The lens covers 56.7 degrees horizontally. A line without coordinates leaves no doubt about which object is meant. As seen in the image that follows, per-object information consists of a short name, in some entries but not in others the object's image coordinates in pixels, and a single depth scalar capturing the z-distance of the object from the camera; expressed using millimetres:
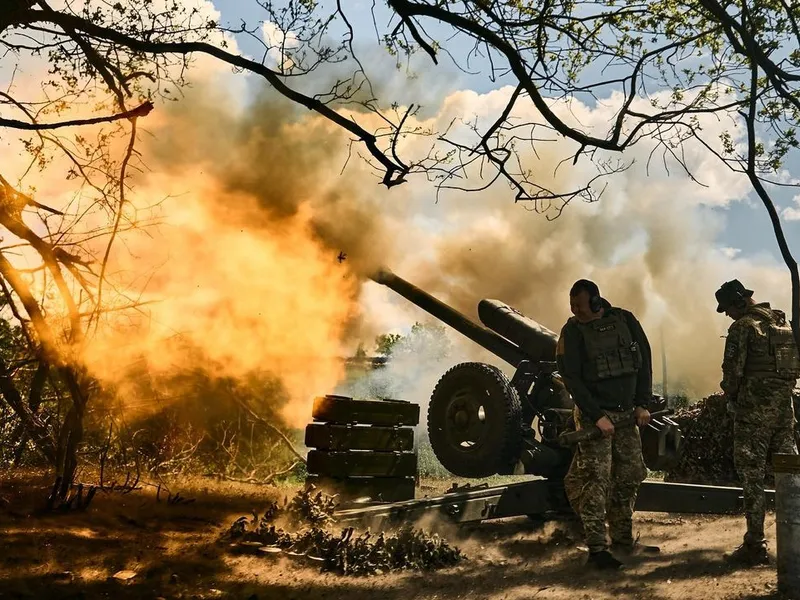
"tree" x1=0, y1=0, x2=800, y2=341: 4541
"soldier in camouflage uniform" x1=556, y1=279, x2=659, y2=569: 5727
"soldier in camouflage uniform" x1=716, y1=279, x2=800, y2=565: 5750
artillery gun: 7562
